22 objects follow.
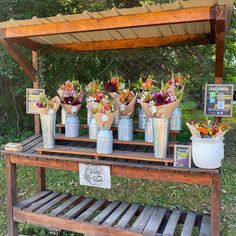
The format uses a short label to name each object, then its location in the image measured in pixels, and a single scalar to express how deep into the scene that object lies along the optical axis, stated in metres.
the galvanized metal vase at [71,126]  2.65
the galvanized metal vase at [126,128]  2.48
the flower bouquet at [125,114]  2.46
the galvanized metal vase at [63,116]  2.78
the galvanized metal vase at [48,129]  2.50
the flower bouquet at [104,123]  2.27
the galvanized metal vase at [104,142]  2.28
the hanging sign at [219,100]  2.35
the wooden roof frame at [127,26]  1.98
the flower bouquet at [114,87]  2.66
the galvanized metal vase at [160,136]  2.11
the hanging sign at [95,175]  2.28
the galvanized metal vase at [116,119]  2.57
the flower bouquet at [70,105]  2.64
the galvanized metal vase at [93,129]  2.51
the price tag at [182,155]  2.08
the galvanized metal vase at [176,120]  2.48
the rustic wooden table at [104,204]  2.08
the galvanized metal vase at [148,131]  2.37
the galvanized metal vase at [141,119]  2.69
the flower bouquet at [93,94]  2.50
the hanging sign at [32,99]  2.99
